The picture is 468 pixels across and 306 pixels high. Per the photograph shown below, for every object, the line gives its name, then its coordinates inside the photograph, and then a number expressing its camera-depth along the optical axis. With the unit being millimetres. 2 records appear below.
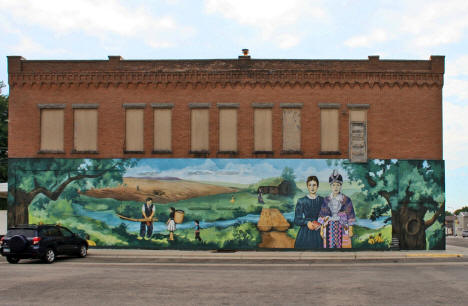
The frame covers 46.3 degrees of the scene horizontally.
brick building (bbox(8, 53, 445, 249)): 28203
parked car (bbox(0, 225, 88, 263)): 21516
